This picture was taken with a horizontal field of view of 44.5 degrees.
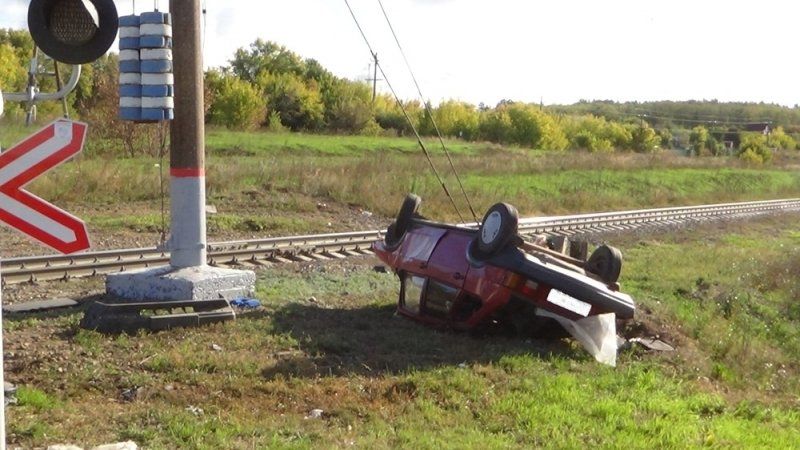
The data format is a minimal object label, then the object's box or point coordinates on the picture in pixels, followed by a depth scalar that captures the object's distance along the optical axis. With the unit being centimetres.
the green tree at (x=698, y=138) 9319
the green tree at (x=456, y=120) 7731
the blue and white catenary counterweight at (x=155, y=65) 940
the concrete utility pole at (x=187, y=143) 975
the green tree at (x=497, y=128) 7781
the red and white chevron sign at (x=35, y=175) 436
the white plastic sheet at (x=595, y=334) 871
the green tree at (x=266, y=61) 7256
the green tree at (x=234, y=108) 5722
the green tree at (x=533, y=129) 7681
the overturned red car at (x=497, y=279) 854
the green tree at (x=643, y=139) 8569
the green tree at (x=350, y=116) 6606
